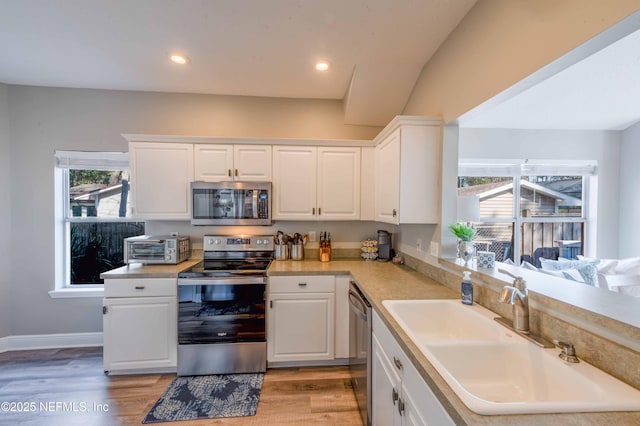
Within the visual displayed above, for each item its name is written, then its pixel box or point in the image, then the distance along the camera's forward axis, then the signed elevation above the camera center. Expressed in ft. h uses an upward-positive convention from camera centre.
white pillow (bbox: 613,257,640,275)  8.91 -1.94
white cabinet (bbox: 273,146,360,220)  8.86 +0.90
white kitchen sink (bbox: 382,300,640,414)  2.39 -1.98
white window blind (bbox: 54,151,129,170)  9.14 +1.66
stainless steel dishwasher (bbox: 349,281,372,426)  5.45 -3.27
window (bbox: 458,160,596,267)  11.03 +0.09
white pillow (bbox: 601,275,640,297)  8.08 -2.23
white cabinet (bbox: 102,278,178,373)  7.26 -3.33
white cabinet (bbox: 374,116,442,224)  6.71 +1.06
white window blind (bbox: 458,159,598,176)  10.80 +1.81
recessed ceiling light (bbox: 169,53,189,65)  7.17 +4.22
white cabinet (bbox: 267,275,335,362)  7.73 -3.28
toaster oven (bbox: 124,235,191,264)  7.91 -1.35
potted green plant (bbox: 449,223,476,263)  6.00 -0.73
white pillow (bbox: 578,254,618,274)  9.18 -1.93
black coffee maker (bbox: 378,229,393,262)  9.14 -1.32
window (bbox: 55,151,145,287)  9.37 -0.41
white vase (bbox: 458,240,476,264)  6.02 -0.96
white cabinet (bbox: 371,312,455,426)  2.95 -2.55
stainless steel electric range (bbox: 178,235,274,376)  7.39 -3.30
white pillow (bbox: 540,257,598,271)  9.30 -1.93
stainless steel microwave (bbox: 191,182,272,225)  8.47 +0.15
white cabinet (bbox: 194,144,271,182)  8.58 +1.52
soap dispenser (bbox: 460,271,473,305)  5.03 -1.57
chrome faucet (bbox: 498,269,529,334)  3.85 -1.38
